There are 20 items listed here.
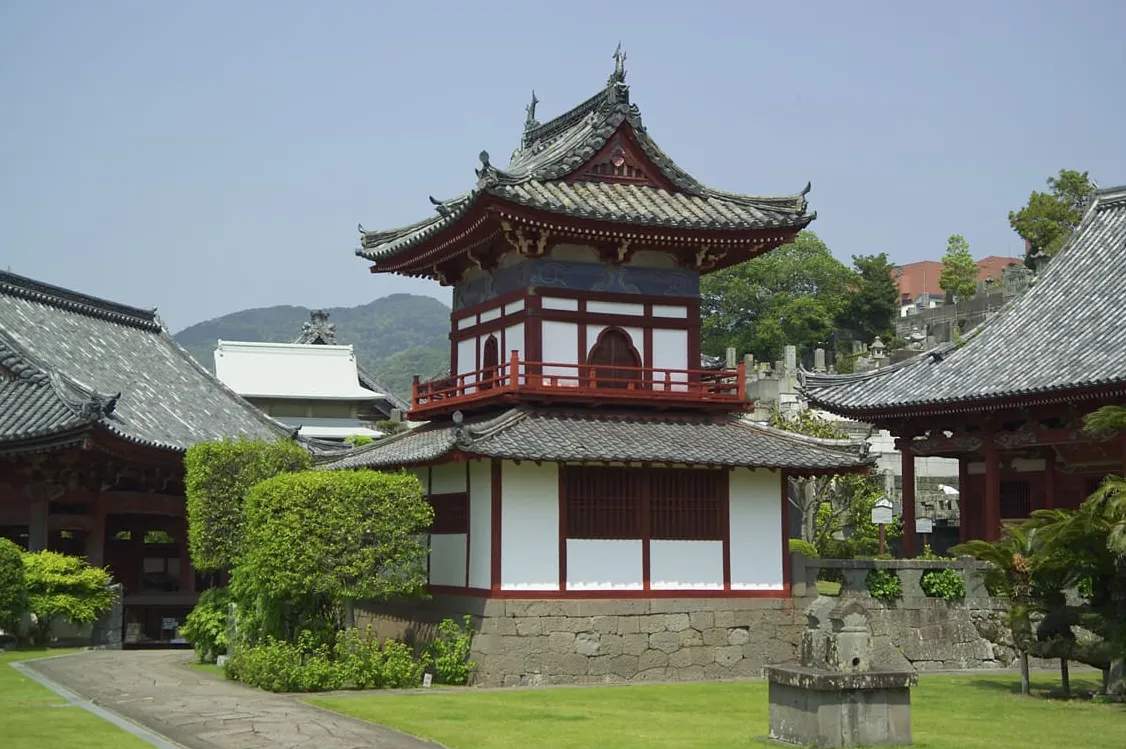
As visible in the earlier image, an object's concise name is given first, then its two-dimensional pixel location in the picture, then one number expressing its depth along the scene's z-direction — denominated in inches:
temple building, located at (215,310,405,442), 2704.2
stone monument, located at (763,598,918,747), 650.2
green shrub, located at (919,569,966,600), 1188.5
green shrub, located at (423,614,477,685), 1003.9
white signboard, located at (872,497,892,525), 1594.5
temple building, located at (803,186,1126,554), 1208.8
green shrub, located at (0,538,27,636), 1125.7
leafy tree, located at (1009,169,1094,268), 3361.2
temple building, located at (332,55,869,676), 1052.5
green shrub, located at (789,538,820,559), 1722.2
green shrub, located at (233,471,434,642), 959.0
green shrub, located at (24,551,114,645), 1177.4
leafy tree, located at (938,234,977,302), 4101.9
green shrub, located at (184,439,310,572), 1116.5
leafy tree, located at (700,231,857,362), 3951.8
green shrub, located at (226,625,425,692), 923.4
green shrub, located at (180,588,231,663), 1118.4
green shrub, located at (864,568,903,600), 1173.1
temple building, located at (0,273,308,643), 1268.5
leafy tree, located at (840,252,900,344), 4013.3
